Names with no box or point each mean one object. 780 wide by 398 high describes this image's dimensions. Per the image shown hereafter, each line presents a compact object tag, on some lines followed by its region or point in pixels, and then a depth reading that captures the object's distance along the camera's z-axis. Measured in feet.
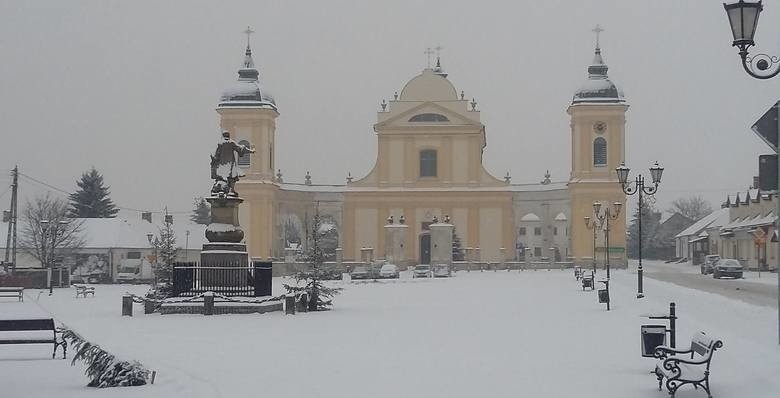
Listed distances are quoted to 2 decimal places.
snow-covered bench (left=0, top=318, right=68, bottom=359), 44.55
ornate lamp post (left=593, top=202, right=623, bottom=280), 136.61
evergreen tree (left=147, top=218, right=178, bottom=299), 83.52
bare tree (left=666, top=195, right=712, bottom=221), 392.68
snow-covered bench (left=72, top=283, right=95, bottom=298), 116.70
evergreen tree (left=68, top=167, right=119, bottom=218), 263.90
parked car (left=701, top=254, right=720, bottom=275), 167.94
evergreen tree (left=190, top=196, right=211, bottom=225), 329.11
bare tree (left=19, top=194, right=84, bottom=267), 173.06
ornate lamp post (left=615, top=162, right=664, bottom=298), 90.33
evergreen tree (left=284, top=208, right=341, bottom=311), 80.48
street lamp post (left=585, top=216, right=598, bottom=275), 196.85
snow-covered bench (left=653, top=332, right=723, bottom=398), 33.17
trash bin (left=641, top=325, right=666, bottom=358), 39.73
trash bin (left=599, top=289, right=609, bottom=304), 76.32
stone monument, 82.89
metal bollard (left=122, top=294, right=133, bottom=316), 75.61
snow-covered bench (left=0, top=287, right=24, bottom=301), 102.65
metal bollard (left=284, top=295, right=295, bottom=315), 77.15
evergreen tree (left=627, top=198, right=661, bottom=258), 334.03
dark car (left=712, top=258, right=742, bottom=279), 143.54
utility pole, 151.78
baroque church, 217.97
